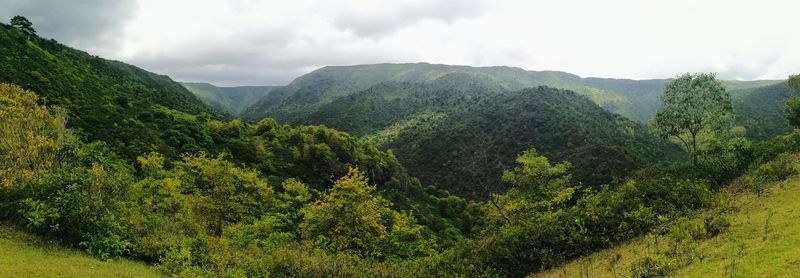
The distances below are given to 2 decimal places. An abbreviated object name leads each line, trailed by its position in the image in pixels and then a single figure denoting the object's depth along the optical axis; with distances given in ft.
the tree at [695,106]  113.29
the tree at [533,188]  118.62
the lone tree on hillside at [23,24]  286.25
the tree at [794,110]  166.31
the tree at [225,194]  99.55
